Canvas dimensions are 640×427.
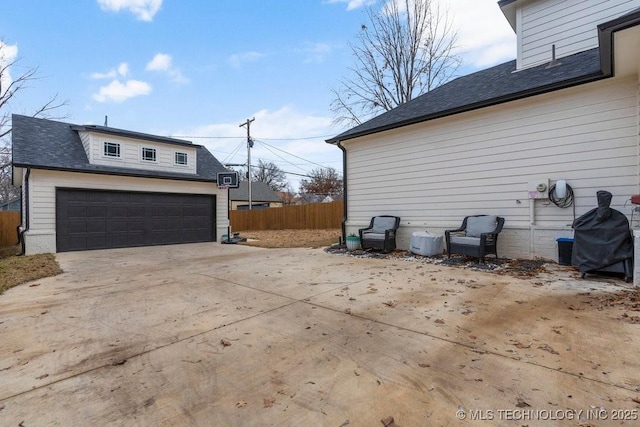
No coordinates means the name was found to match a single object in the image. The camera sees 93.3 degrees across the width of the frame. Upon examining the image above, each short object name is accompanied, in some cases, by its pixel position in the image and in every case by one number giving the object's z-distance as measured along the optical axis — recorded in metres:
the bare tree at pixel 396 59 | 14.40
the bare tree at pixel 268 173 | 38.47
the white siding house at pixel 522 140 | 5.12
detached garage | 8.93
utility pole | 20.56
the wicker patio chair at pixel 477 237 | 5.71
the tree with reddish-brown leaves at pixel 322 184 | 30.06
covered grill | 4.15
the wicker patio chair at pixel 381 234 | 7.49
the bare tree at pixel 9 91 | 14.41
